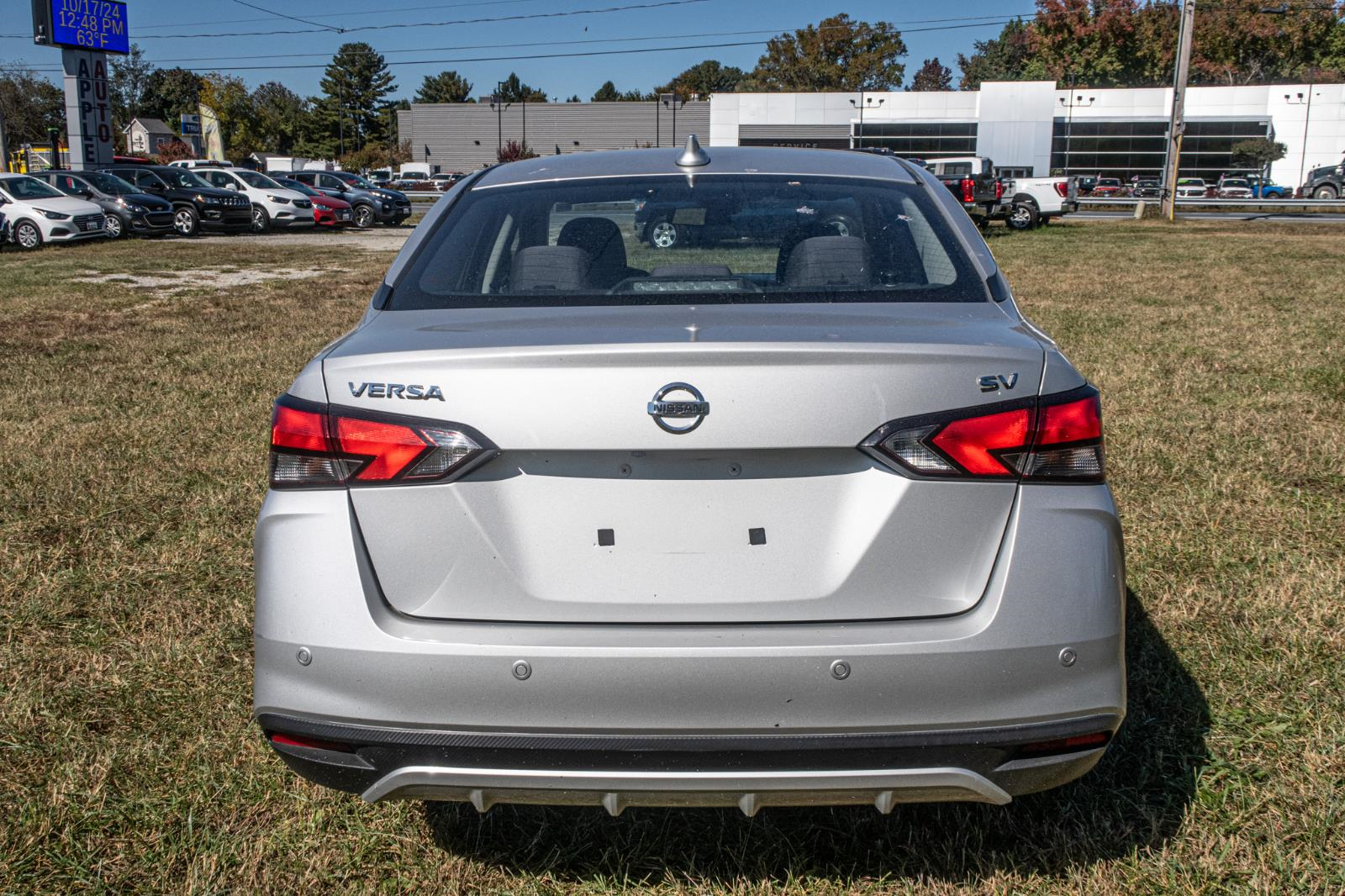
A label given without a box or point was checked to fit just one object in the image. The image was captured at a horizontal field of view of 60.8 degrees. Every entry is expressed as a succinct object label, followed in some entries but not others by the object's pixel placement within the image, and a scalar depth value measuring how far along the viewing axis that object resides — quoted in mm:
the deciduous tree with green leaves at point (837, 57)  109250
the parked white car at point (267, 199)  31281
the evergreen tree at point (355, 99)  129500
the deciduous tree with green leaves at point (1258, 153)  70312
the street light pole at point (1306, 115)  72694
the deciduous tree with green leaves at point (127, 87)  125188
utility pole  30953
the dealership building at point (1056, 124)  72250
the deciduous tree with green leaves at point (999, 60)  131725
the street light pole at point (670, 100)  93275
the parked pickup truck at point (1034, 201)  31859
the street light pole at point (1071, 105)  72062
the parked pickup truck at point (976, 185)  28672
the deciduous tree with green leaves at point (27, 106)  92000
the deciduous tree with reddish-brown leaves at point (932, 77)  157750
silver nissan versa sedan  2076
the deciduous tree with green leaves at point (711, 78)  164750
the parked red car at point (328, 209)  32500
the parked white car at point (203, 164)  35656
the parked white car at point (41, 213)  23203
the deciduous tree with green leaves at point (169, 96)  130125
